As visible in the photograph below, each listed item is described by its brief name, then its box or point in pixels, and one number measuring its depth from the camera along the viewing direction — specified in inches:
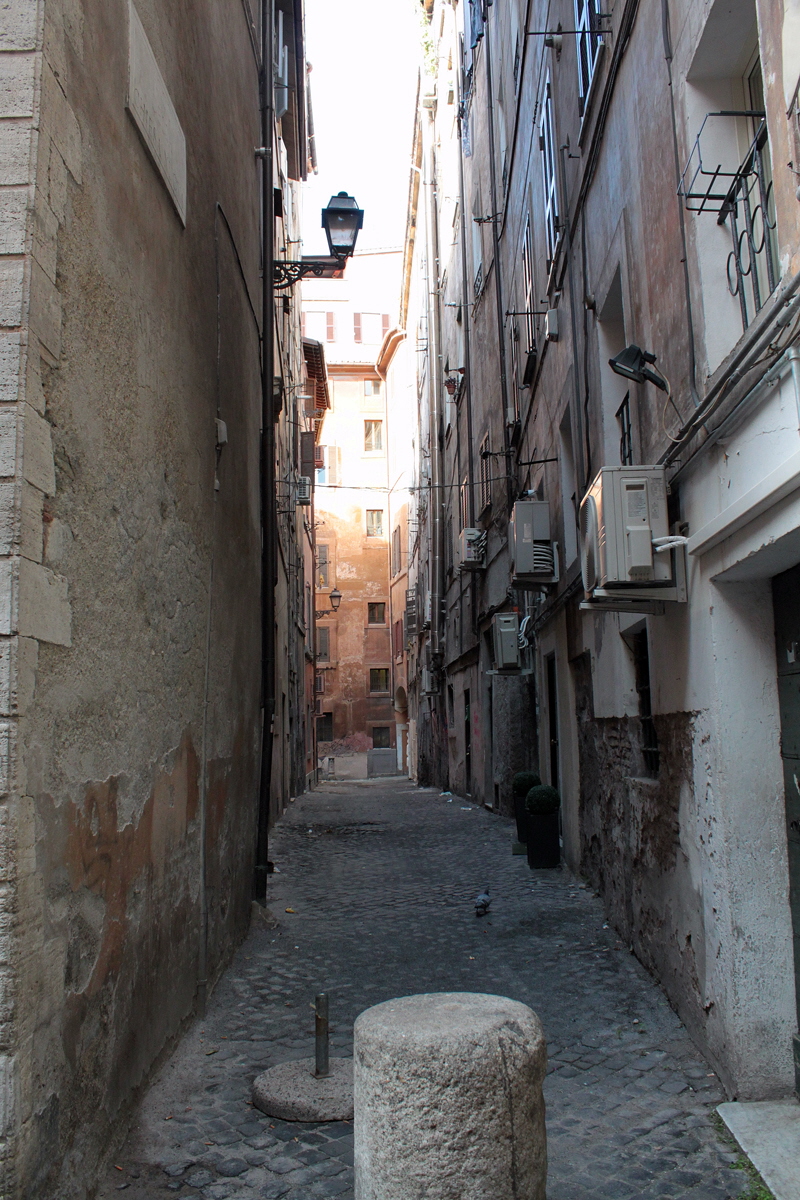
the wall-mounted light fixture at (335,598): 1203.7
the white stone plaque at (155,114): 159.6
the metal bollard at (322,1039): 169.0
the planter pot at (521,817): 398.9
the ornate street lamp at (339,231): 356.8
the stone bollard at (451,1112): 108.6
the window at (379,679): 1576.0
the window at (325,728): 1546.5
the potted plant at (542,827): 370.6
